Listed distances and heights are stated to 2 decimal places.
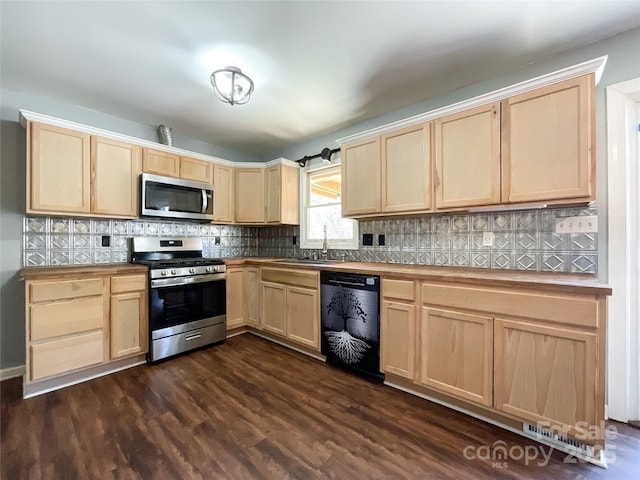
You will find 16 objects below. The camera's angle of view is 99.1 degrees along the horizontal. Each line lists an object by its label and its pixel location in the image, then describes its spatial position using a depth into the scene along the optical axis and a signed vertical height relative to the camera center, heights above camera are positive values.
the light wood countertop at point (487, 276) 1.47 -0.24
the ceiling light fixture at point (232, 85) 2.08 +1.23
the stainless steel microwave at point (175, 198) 2.86 +0.46
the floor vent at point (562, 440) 1.49 -1.14
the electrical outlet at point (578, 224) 1.85 +0.11
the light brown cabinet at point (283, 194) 3.62 +0.61
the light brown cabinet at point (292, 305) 2.74 -0.71
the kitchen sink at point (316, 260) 3.22 -0.27
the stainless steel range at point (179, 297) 2.66 -0.62
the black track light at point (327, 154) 3.34 +1.06
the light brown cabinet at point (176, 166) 2.95 +0.85
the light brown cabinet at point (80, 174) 2.30 +0.60
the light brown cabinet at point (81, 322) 2.09 -0.71
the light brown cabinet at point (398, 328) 2.07 -0.69
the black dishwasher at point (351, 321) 2.30 -0.73
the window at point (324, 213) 3.34 +0.35
